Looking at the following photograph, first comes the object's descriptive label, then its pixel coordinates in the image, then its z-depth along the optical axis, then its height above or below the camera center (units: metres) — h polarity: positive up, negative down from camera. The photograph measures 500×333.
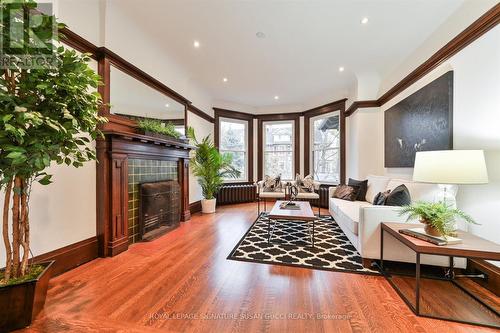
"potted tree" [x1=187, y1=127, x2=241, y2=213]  4.89 -0.09
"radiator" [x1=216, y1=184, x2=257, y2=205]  5.92 -0.82
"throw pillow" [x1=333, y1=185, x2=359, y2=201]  3.93 -0.53
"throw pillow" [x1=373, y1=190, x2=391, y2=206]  2.77 -0.46
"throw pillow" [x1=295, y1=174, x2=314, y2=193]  5.05 -0.47
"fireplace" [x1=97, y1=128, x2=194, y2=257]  2.55 -0.19
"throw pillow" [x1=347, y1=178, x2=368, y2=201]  3.95 -0.46
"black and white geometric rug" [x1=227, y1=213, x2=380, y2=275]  2.42 -1.12
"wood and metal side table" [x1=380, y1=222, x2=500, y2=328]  1.53 -1.12
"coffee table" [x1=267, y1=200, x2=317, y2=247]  2.77 -0.68
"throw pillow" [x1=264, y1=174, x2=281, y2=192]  5.26 -0.48
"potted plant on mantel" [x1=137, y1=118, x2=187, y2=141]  3.09 +0.58
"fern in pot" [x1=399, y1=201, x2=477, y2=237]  1.69 -0.43
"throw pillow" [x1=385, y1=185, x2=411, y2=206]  2.50 -0.40
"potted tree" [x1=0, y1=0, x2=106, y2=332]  1.24 +0.25
